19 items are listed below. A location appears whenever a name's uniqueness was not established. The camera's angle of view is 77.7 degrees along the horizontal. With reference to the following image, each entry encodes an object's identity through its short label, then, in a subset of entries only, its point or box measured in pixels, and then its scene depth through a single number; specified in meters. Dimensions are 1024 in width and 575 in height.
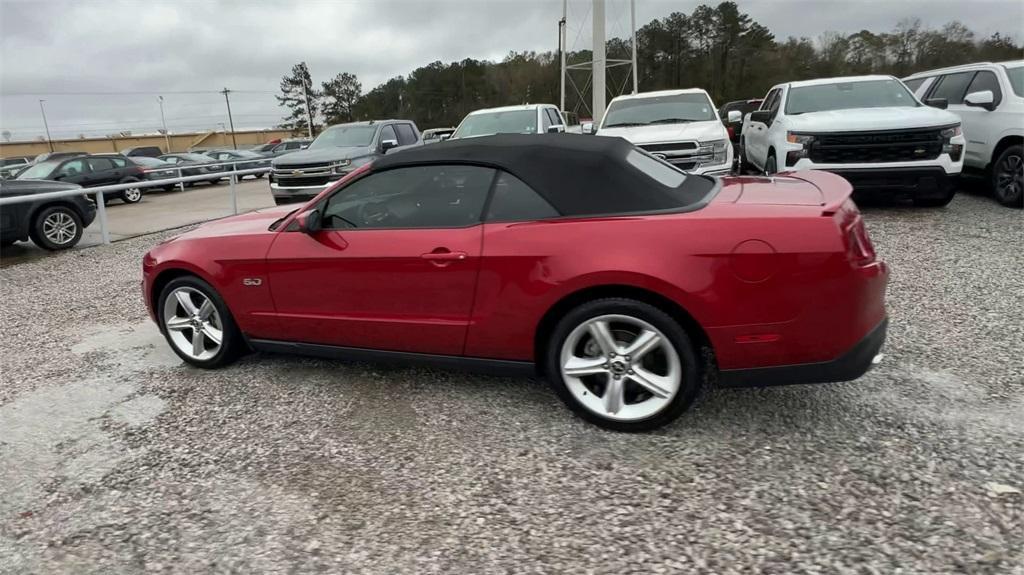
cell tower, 26.58
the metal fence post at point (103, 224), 9.58
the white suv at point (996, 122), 7.84
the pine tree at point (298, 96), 85.25
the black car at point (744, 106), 20.17
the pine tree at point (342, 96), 79.50
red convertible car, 2.75
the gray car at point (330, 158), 11.70
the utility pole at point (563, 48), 30.82
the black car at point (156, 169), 20.47
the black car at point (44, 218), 8.73
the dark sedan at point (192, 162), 24.04
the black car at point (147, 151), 38.83
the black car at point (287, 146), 35.23
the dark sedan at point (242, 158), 25.63
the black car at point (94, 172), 17.08
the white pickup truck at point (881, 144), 7.39
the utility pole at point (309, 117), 77.90
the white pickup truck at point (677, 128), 8.48
